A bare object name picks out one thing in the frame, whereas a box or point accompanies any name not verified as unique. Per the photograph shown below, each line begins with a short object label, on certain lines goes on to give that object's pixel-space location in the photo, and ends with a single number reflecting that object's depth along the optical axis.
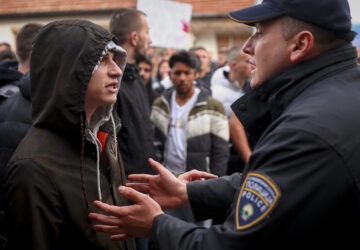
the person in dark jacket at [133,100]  2.91
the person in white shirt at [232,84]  4.15
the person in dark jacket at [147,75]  5.14
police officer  1.08
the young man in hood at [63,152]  1.41
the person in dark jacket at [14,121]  2.38
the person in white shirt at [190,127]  3.56
